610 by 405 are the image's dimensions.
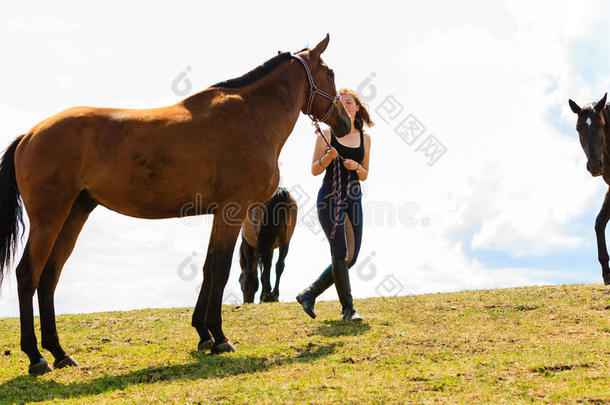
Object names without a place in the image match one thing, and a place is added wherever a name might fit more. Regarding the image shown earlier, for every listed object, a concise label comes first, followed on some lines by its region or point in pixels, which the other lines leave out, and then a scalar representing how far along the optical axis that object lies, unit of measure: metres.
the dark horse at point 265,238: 13.08
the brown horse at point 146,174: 5.90
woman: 7.53
